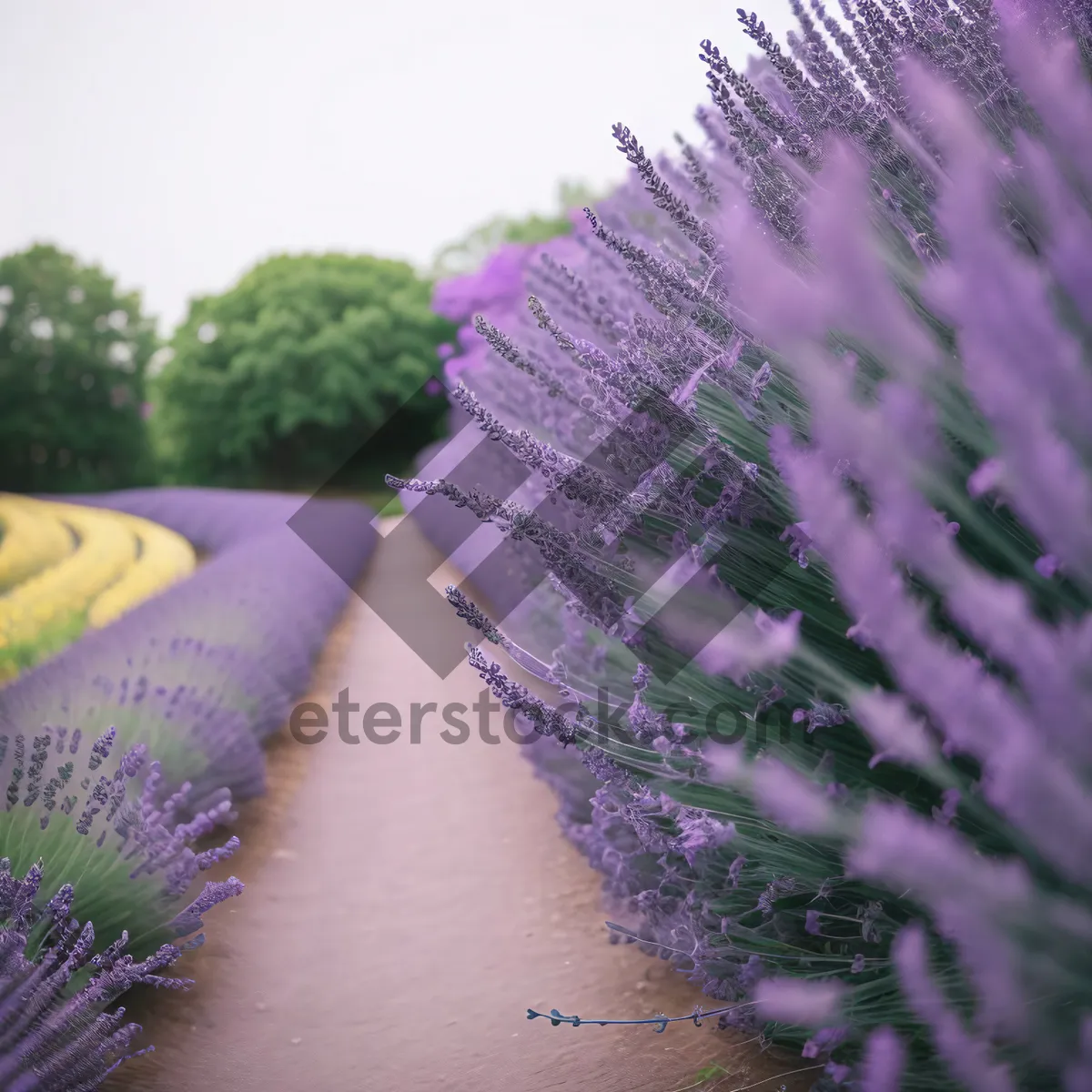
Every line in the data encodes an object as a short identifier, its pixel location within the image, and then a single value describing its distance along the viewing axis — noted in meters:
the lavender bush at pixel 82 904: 2.01
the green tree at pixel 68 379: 29.22
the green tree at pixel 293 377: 28.23
